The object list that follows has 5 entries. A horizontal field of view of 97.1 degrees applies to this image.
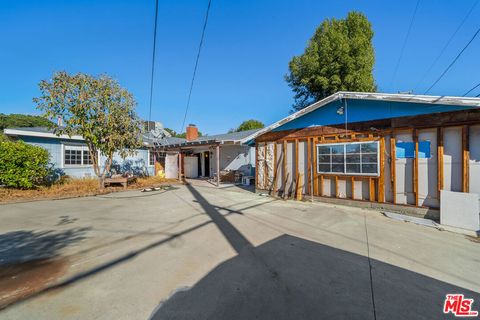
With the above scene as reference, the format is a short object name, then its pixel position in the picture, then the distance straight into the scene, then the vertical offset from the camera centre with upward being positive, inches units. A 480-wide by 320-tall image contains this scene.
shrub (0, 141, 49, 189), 352.8 -2.7
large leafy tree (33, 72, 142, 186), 371.2 +97.4
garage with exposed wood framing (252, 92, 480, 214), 212.8 +11.1
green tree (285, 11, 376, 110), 604.1 +291.5
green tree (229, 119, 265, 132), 1582.2 +263.2
